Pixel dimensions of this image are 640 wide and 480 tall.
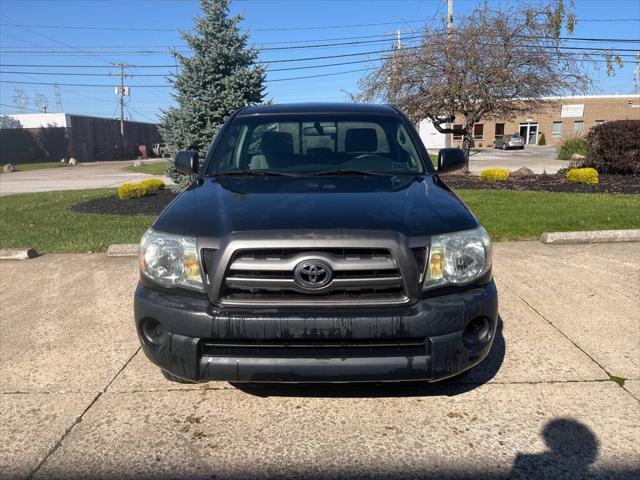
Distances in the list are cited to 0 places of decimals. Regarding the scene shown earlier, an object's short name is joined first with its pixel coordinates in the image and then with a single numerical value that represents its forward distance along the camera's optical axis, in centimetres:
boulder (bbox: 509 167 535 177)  1525
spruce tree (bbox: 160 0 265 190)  986
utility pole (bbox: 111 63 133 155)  5403
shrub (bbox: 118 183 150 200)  1122
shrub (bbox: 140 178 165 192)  1170
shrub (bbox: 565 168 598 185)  1195
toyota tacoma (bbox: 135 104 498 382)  240
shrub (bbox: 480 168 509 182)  1330
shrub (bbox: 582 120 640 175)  1359
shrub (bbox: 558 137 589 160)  2572
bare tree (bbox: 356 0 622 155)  1448
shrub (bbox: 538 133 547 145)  5153
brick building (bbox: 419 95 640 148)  5047
